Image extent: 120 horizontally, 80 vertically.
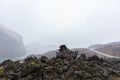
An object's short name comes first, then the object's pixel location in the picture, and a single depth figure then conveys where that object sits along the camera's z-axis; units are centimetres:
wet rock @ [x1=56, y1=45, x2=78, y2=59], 1037
